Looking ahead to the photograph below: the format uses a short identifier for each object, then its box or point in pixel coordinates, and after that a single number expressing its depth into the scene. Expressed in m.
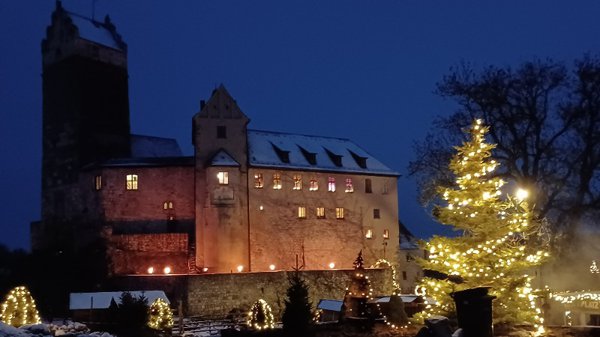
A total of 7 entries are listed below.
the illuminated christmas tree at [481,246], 18.86
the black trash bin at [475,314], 13.36
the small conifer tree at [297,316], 16.95
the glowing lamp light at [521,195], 20.77
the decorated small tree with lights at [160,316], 24.68
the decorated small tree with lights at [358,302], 19.03
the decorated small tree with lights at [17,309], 22.97
